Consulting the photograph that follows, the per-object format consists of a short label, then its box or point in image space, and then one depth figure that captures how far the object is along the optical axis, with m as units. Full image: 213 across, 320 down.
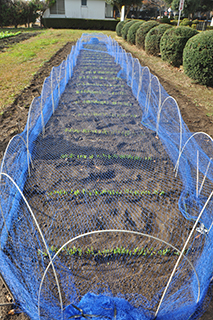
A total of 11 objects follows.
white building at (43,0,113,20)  28.22
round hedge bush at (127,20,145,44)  14.16
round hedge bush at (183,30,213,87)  7.09
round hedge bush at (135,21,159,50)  12.38
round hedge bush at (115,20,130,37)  18.48
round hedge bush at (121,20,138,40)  16.09
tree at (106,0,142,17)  22.48
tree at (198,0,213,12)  27.50
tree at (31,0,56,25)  24.09
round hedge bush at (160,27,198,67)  8.88
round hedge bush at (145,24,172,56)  10.78
